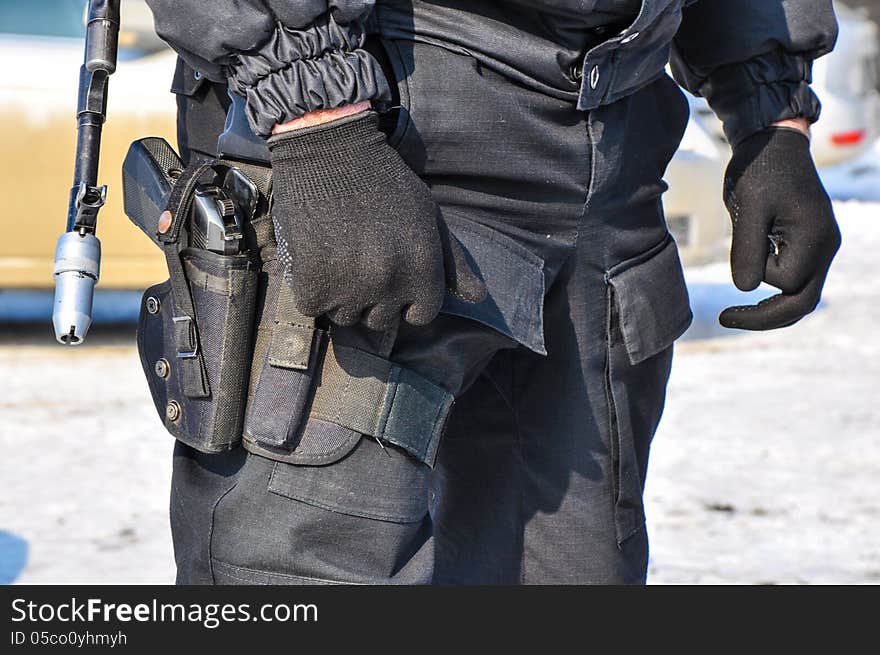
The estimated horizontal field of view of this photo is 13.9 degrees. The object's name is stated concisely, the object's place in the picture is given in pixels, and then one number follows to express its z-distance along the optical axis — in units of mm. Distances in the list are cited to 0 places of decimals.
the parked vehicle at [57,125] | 5759
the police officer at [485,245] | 2544
